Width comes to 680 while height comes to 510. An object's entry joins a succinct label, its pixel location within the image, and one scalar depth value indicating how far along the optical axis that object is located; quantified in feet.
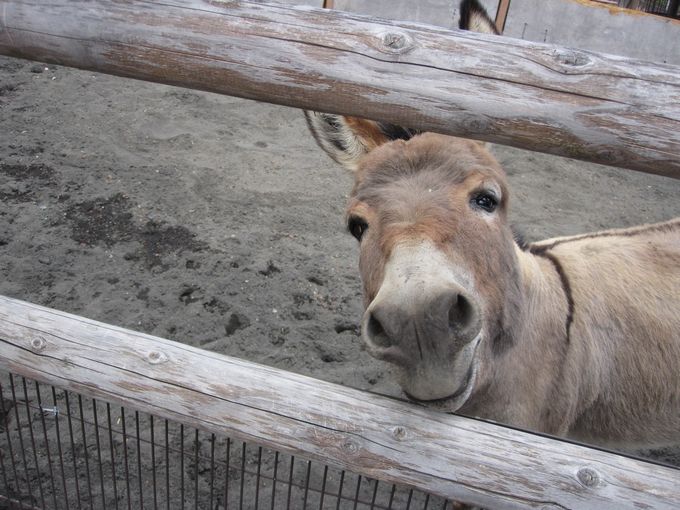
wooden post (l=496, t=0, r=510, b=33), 8.93
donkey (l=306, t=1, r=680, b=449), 2.12
